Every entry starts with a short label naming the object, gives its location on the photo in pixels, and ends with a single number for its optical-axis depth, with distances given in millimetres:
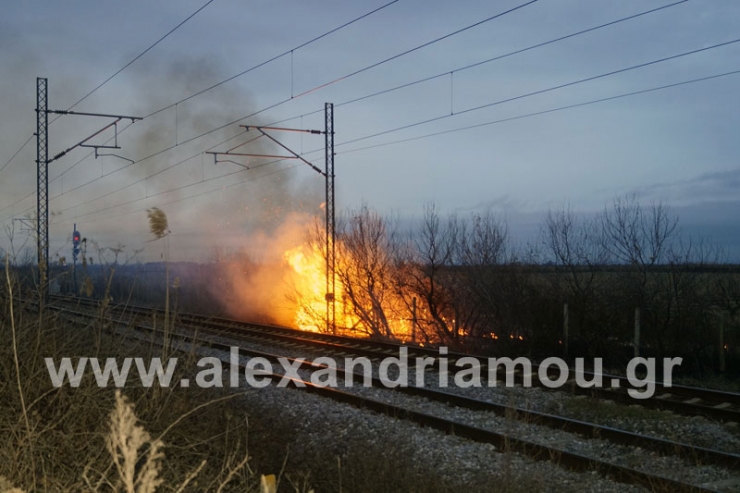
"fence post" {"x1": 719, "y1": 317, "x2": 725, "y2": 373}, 15820
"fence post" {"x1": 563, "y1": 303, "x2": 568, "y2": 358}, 17766
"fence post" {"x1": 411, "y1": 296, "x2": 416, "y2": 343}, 22566
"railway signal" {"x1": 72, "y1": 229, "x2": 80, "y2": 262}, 28952
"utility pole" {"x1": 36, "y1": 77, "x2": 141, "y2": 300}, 21234
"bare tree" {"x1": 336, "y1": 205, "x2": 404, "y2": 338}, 24562
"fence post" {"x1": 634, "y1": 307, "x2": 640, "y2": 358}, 16734
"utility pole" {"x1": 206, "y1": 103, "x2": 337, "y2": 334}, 22406
